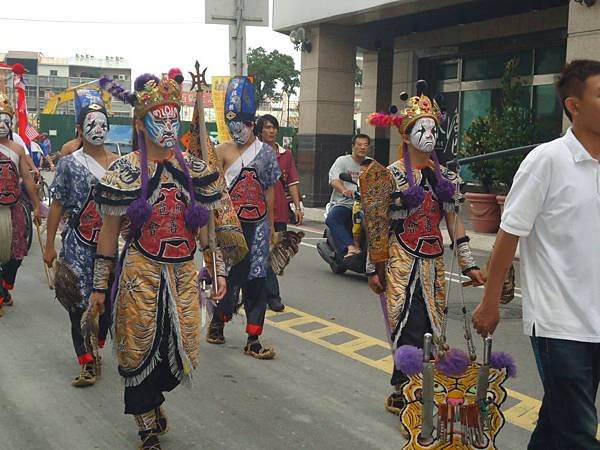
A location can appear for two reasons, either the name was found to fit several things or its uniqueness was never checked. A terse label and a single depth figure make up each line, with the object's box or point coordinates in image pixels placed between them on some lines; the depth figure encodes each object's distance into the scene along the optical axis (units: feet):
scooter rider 29.58
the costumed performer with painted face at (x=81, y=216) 16.98
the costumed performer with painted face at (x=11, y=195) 23.38
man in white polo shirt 9.28
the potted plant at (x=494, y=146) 40.52
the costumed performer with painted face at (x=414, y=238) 14.48
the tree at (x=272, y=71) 140.26
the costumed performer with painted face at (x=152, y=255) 12.75
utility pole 30.94
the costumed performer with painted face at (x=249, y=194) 19.56
